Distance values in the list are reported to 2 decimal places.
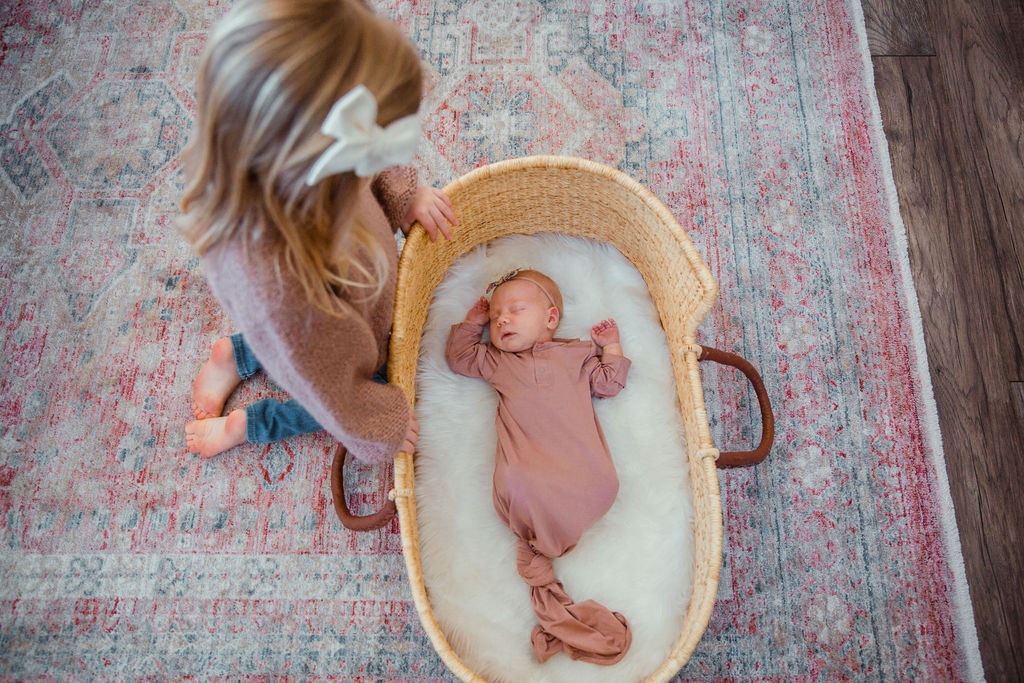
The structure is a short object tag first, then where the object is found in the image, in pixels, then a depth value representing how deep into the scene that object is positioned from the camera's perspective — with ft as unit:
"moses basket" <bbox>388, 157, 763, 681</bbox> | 3.15
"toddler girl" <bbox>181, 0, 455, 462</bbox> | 1.94
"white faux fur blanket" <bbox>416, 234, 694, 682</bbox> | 3.43
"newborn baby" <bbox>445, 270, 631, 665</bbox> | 3.39
